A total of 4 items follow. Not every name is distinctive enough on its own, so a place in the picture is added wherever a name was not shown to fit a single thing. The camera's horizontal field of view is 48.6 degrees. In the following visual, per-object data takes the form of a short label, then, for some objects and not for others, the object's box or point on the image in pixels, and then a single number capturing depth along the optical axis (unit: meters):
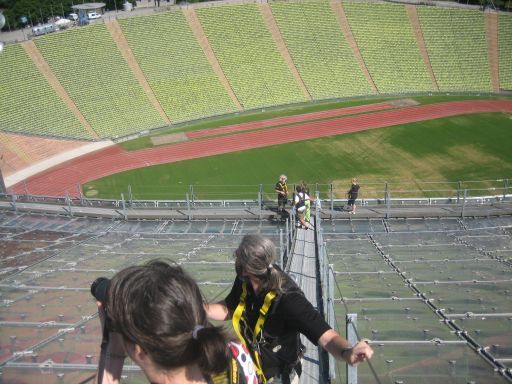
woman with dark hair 2.16
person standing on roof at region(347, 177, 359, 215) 14.53
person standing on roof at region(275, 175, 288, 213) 14.65
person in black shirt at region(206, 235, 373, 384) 3.37
